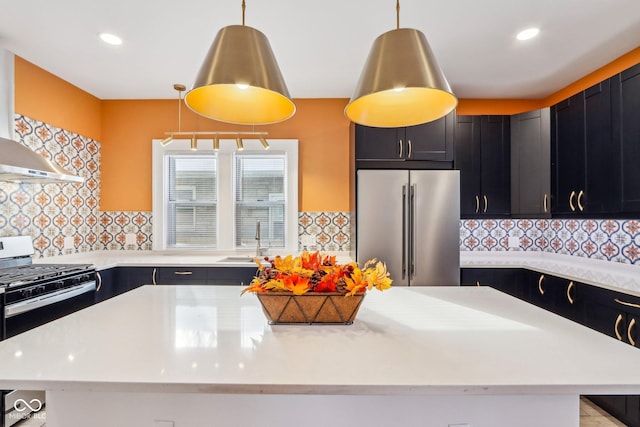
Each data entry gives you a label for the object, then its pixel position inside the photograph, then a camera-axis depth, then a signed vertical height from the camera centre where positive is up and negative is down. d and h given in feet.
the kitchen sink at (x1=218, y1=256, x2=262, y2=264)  10.70 -1.28
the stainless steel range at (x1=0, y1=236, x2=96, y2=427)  6.44 -1.59
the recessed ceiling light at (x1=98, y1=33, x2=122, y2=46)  7.80 +4.33
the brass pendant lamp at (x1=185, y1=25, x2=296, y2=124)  3.34 +1.60
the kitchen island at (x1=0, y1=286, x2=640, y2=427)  2.60 -1.26
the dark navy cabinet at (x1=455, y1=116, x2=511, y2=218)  10.86 +1.88
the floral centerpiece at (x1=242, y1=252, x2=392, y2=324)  3.72 -0.79
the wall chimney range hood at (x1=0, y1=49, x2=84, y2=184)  7.11 +1.50
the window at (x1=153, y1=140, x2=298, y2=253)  11.83 +0.86
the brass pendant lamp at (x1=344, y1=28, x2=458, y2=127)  3.34 +1.57
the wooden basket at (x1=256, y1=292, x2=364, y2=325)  3.79 -1.01
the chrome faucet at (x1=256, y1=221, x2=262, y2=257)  11.32 -0.80
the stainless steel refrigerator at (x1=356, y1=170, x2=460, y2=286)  9.88 -0.37
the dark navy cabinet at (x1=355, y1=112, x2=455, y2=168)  10.31 +2.34
